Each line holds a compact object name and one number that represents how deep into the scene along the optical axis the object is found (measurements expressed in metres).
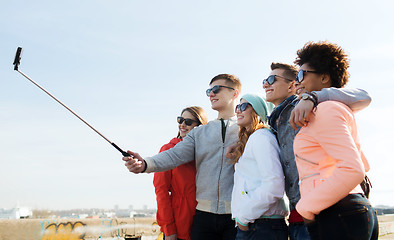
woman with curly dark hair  1.91
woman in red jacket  4.05
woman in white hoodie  2.81
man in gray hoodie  3.69
